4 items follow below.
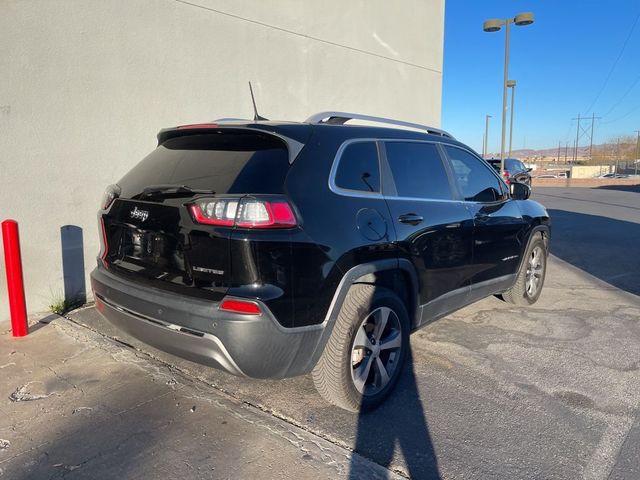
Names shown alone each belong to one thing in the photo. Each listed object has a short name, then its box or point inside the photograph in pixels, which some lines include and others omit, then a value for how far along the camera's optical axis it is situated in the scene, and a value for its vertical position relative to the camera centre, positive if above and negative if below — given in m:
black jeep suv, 2.53 -0.44
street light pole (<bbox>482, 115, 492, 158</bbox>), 42.07 +2.91
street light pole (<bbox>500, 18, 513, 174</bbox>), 16.10 +3.29
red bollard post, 4.08 -0.88
